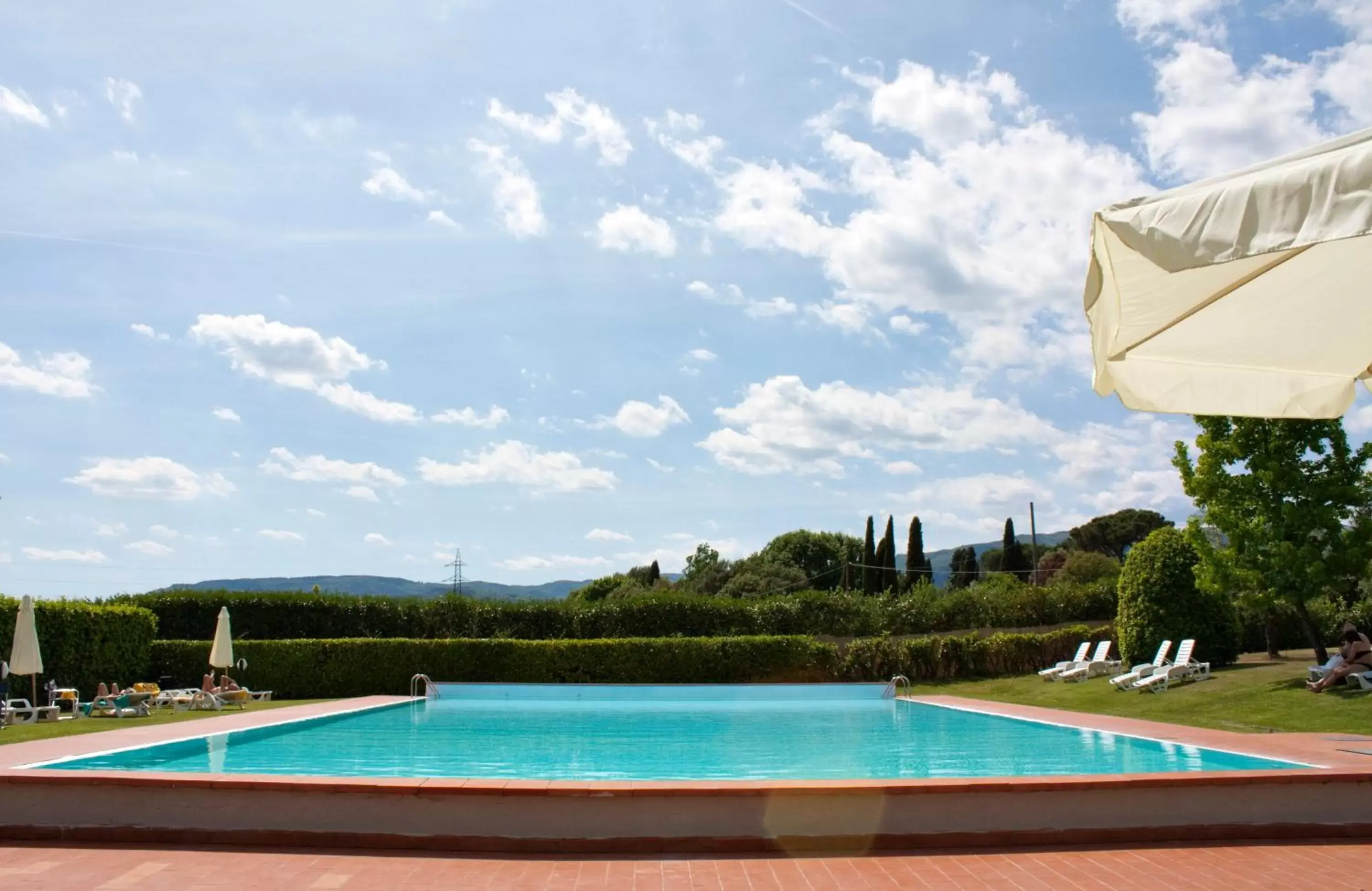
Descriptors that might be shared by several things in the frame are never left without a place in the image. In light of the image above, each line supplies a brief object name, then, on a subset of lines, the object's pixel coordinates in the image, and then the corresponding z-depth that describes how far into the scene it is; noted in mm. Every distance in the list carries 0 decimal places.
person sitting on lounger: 13852
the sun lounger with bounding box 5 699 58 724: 14984
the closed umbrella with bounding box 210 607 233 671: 19156
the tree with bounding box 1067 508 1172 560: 83375
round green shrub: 18828
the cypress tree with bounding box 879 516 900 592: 56281
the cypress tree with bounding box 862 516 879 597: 54266
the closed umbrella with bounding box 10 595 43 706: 15648
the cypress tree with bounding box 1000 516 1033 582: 66062
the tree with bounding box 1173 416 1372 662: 15516
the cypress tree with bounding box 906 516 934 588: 60906
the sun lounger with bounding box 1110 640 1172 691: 17594
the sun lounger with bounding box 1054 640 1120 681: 19781
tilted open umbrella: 3430
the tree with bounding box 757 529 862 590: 76000
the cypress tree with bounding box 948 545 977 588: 72625
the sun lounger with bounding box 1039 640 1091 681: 20484
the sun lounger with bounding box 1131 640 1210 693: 16828
